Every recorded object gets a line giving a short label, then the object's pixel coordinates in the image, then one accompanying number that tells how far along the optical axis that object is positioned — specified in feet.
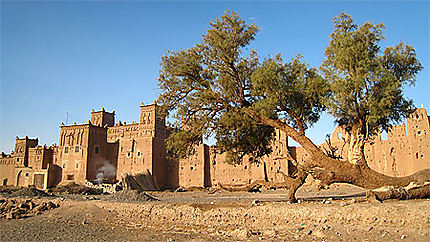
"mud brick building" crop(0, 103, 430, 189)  113.70
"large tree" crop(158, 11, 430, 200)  43.80
